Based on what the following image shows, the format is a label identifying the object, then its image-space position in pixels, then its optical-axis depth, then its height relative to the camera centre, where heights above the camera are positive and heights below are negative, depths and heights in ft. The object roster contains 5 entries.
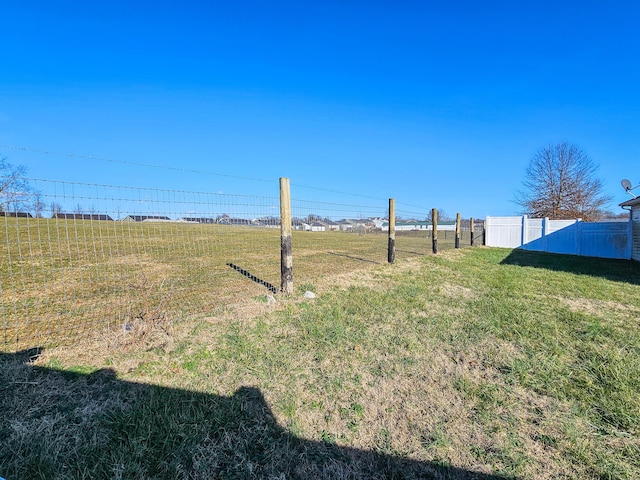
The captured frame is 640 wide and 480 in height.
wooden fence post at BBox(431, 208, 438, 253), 34.88 -0.43
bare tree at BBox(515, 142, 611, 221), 80.79 +5.74
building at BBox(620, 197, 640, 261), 35.98 -1.23
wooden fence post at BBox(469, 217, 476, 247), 50.03 -1.00
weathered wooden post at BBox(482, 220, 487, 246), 57.01 -2.55
